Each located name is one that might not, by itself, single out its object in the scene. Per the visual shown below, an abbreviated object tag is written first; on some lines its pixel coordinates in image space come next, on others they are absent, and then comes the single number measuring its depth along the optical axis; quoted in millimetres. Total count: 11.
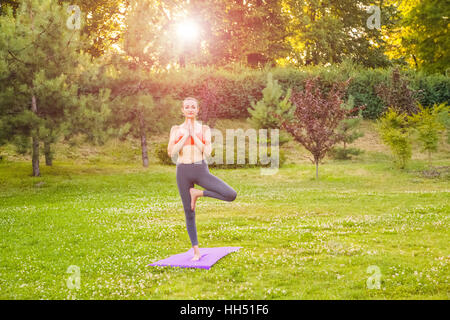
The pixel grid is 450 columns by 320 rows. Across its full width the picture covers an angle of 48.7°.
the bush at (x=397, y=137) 24766
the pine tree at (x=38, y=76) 20906
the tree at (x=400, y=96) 31109
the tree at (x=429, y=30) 34719
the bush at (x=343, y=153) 30302
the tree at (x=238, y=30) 42844
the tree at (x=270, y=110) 30047
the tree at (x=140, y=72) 25500
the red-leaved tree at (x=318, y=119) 23094
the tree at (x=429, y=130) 24234
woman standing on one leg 8289
